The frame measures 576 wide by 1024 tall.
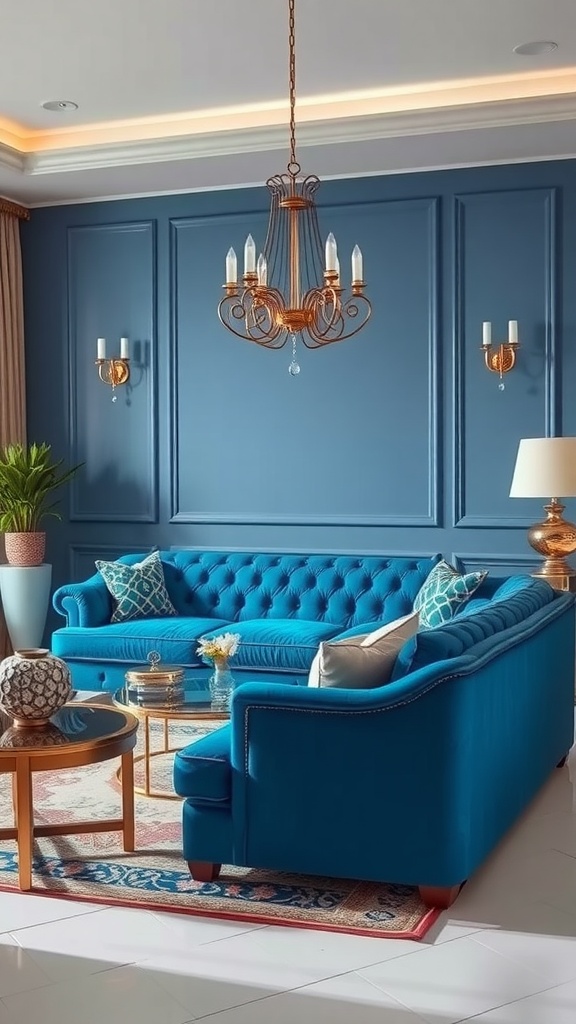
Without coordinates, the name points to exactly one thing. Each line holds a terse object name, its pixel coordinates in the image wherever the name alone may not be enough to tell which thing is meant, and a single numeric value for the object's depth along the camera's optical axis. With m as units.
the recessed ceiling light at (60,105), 5.68
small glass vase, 4.02
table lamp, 5.12
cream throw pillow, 3.26
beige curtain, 6.83
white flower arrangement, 4.32
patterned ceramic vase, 3.36
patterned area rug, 3.04
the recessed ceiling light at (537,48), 4.92
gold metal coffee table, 3.89
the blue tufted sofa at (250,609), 5.35
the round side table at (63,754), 3.22
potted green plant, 6.42
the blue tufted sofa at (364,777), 3.05
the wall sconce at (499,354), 5.92
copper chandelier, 6.27
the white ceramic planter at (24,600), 6.41
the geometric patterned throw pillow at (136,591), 5.84
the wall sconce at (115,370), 6.77
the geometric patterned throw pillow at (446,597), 4.90
